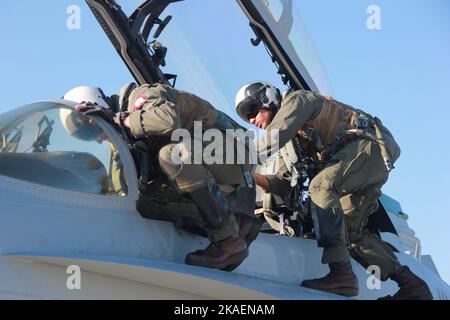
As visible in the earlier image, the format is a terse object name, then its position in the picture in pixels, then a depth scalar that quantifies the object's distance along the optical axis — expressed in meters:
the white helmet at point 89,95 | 5.55
